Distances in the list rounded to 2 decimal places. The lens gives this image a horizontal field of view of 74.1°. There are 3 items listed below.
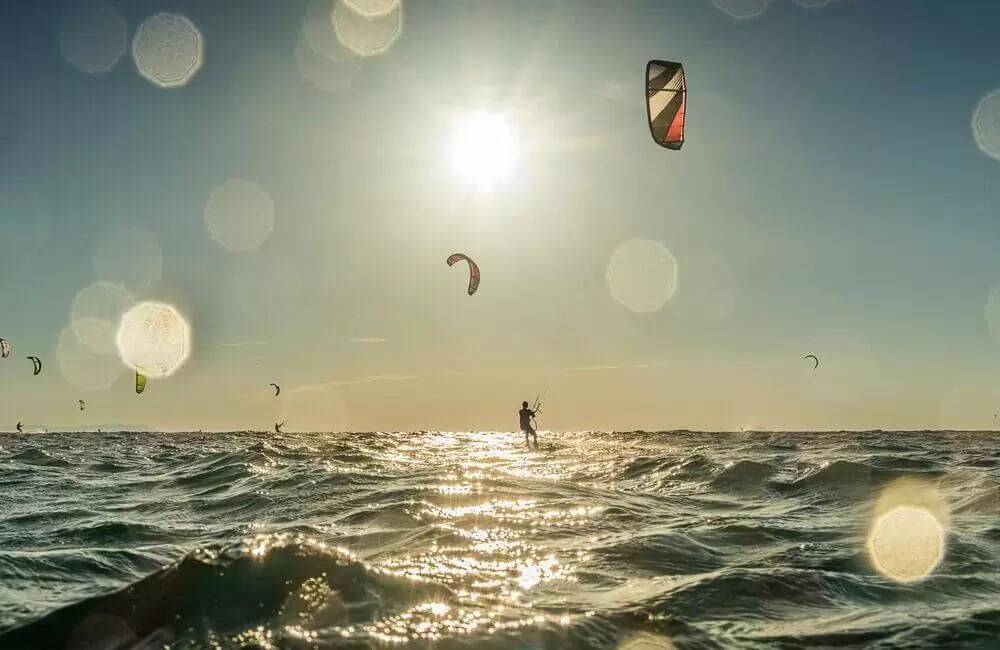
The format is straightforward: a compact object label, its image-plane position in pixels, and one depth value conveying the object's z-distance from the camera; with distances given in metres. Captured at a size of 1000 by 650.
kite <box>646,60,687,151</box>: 13.54
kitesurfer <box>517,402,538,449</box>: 33.25
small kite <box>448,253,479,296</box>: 29.48
